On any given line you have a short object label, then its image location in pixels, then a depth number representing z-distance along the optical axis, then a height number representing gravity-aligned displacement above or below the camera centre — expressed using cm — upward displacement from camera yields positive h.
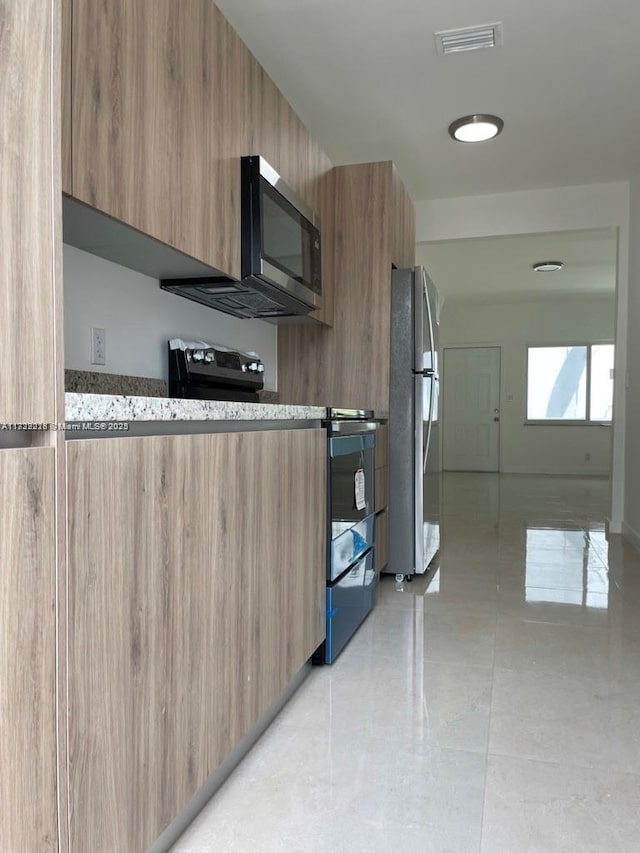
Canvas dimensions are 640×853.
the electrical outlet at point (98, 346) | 204 +21
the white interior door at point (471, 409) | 998 +3
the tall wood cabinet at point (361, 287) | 336 +67
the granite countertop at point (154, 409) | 96 +0
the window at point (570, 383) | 969 +45
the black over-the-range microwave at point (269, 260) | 219 +59
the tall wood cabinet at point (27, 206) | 80 +27
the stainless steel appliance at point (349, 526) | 229 -47
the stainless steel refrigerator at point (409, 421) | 342 -6
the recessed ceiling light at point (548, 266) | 725 +170
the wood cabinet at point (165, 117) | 134 +76
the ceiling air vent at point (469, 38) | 285 +174
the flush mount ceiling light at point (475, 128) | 373 +173
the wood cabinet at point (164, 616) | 97 -40
